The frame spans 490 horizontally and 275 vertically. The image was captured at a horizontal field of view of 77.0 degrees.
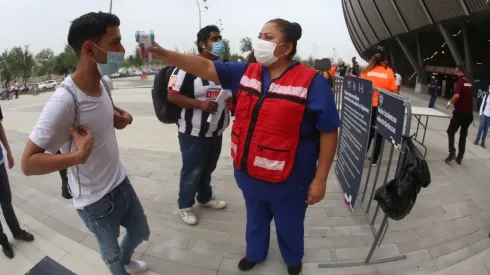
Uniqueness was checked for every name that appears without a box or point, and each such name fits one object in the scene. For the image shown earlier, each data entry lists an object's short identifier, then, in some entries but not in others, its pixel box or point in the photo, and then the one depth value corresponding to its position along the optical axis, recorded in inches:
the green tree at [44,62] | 2541.8
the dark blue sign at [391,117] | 97.0
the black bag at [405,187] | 85.7
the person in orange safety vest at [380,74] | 183.6
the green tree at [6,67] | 2154.3
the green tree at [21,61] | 2139.5
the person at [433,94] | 506.6
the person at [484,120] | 251.1
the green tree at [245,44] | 1820.6
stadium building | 587.9
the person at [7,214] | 108.7
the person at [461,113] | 208.2
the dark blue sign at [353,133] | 116.0
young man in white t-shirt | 60.7
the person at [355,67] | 721.2
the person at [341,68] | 777.6
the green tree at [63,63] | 2176.4
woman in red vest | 78.0
